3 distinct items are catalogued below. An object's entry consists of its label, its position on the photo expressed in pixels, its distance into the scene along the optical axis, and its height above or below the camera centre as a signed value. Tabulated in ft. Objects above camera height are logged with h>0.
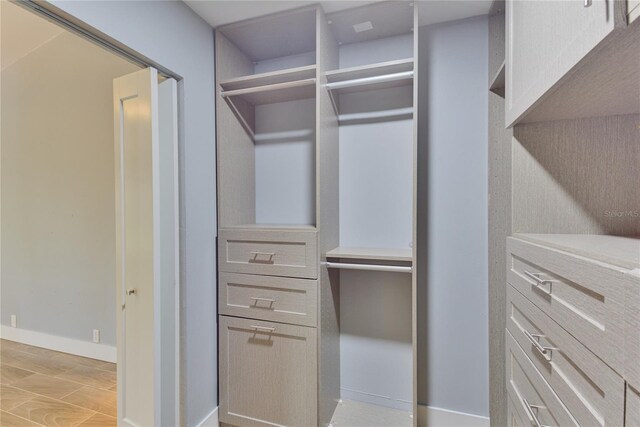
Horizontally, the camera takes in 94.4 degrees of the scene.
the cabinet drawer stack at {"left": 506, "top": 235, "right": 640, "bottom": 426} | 1.87 -1.02
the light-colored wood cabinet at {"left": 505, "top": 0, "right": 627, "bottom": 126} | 2.13 +1.56
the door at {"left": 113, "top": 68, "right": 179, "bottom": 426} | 4.90 -0.61
